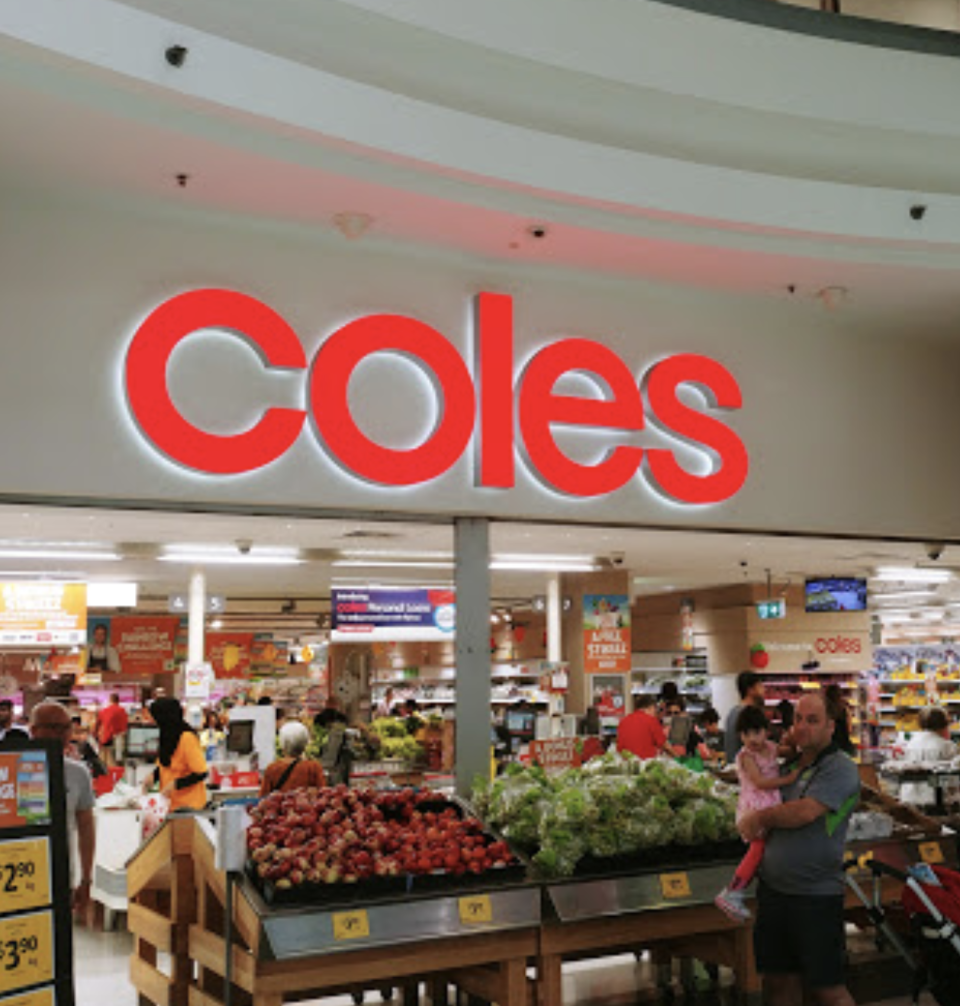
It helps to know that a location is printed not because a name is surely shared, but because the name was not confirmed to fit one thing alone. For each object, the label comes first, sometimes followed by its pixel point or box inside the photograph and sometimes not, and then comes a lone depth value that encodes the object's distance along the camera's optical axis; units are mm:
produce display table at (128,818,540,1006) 4793
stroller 5156
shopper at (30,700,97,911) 6566
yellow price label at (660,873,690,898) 5676
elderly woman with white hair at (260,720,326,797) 7770
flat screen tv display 14820
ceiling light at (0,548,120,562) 11195
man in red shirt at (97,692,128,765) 13766
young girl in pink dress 5305
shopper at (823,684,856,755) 8742
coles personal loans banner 13211
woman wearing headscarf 7926
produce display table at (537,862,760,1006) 5389
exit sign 16734
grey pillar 7113
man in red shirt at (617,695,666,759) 10461
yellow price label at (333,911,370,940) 4871
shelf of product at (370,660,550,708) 20266
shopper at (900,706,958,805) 10555
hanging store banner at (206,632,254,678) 22484
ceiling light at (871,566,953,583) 14508
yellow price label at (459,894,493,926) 5164
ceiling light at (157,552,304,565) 11141
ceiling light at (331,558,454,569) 12951
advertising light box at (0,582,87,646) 13266
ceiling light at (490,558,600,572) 13242
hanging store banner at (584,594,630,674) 14989
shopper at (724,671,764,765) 8750
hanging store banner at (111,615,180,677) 18281
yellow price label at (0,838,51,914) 4496
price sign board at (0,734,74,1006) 4457
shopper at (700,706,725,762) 14117
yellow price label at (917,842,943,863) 6648
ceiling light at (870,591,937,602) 18516
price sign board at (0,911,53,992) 4418
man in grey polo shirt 4930
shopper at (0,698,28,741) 8875
